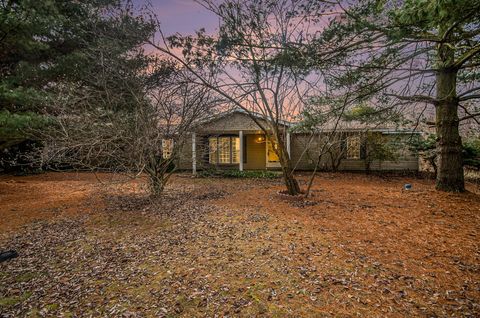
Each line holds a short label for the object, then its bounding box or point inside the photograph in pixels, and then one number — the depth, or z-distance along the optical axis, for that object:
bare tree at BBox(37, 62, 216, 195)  6.21
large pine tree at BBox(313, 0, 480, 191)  5.09
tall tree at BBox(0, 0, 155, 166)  7.11
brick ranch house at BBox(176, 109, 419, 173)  14.80
